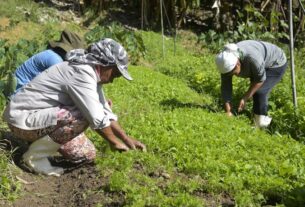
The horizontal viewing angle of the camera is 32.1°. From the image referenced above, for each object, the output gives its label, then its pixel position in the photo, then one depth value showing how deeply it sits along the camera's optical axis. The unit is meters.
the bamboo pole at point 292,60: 6.18
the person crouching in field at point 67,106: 4.11
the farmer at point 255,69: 5.81
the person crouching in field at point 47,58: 5.04
